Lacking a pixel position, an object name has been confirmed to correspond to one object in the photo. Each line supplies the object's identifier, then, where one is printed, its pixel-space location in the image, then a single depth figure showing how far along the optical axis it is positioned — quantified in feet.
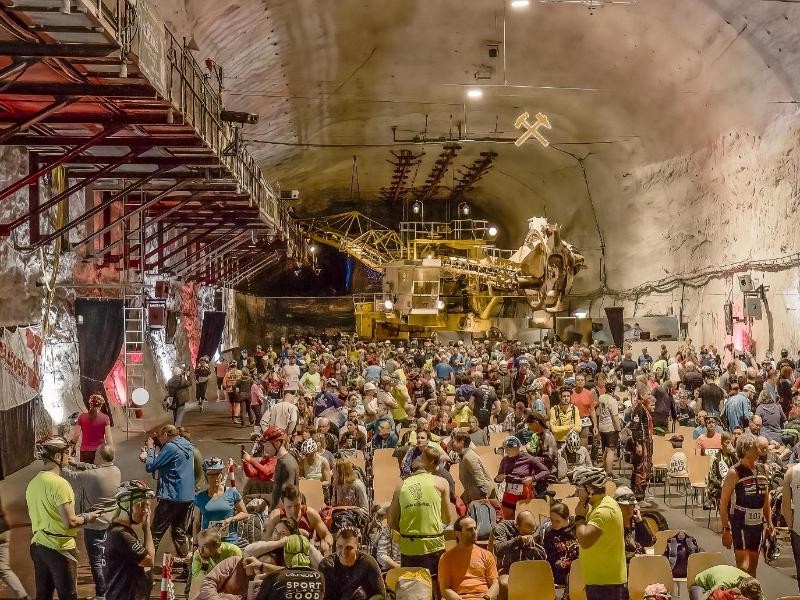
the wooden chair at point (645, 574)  25.68
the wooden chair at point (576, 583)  26.40
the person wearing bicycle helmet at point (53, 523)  27.20
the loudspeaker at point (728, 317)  88.76
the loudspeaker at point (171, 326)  85.92
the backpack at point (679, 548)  29.09
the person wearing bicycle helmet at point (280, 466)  32.91
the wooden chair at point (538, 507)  33.54
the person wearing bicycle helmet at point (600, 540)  24.27
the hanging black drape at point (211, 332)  97.96
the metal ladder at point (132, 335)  70.74
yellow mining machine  123.78
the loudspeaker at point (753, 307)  81.15
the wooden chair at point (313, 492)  34.35
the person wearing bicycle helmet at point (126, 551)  25.43
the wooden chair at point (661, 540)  28.91
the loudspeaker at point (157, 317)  75.09
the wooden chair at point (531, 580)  25.70
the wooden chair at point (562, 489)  35.96
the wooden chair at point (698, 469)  46.19
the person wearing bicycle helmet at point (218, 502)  30.42
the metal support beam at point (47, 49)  32.60
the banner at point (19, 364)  51.08
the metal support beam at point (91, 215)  54.44
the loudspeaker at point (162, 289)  80.20
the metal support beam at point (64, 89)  38.45
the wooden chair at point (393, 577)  26.02
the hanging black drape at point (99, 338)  62.90
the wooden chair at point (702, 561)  25.35
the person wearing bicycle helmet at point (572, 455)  41.91
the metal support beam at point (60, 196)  49.85
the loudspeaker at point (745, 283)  83.61
